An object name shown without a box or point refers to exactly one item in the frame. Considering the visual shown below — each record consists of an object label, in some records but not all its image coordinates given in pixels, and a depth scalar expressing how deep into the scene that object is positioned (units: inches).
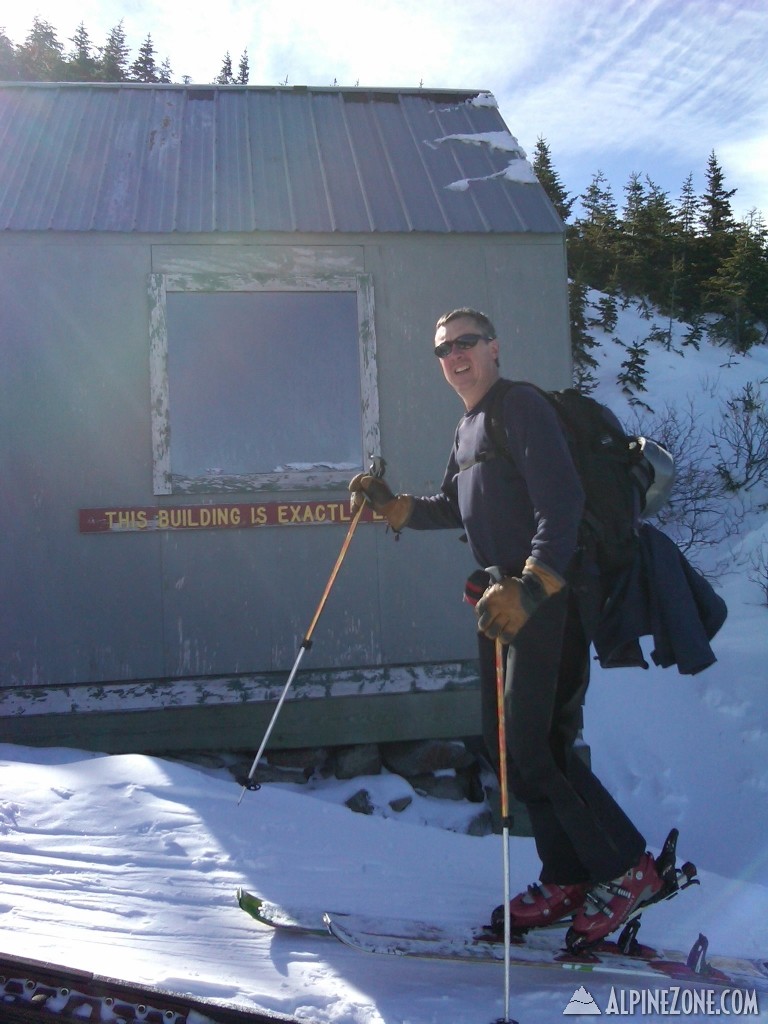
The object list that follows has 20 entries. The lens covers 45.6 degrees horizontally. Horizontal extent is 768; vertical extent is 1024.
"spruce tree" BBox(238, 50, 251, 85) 1567.4
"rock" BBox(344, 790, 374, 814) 205.2
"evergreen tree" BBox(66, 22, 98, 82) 1170.6
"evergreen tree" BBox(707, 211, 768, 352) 1034.1
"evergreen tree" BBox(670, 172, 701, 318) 1107.3
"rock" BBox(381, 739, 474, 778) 219.8
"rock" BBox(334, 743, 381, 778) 218.2
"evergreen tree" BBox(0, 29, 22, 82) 1227.1
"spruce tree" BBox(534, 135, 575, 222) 1023.0
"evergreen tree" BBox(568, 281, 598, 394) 855.1
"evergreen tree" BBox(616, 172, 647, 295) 1127.0
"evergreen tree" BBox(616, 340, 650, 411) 884.0
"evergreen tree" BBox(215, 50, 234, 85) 1481.9
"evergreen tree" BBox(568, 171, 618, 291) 1116.5
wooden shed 208.5
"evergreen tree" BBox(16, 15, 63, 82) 1182.3
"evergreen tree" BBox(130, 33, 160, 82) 1443.2
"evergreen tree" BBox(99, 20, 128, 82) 1224.1
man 110.2
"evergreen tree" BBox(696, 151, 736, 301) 1165.1
